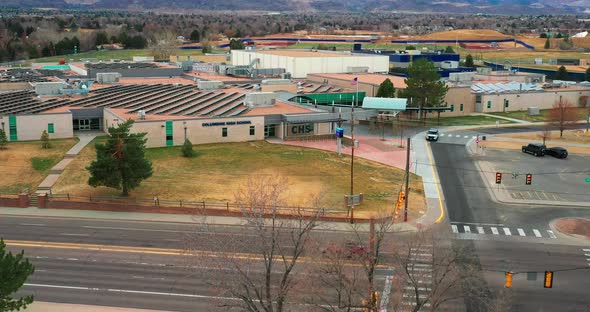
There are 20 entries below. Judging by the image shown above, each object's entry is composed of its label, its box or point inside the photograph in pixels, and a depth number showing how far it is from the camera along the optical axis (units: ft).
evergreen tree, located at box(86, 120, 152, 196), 160.86
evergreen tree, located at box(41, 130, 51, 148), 209.67
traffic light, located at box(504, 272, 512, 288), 98.94
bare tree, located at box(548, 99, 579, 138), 264.11
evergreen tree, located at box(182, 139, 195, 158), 204.33
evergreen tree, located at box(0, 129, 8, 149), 203.25
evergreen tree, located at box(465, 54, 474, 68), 462.39
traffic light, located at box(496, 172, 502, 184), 166.93
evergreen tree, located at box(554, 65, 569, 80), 426.51
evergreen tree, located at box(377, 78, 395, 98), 297.74
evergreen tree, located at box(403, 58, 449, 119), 283.79
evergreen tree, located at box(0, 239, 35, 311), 83.71
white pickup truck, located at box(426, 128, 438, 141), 247.09
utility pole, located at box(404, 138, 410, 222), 148.36
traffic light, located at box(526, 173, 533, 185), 166.98
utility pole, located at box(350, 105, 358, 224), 144.61
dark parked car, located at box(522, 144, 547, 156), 220.23
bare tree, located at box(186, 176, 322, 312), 83.12
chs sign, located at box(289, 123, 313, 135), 242.37
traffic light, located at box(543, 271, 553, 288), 97.09
